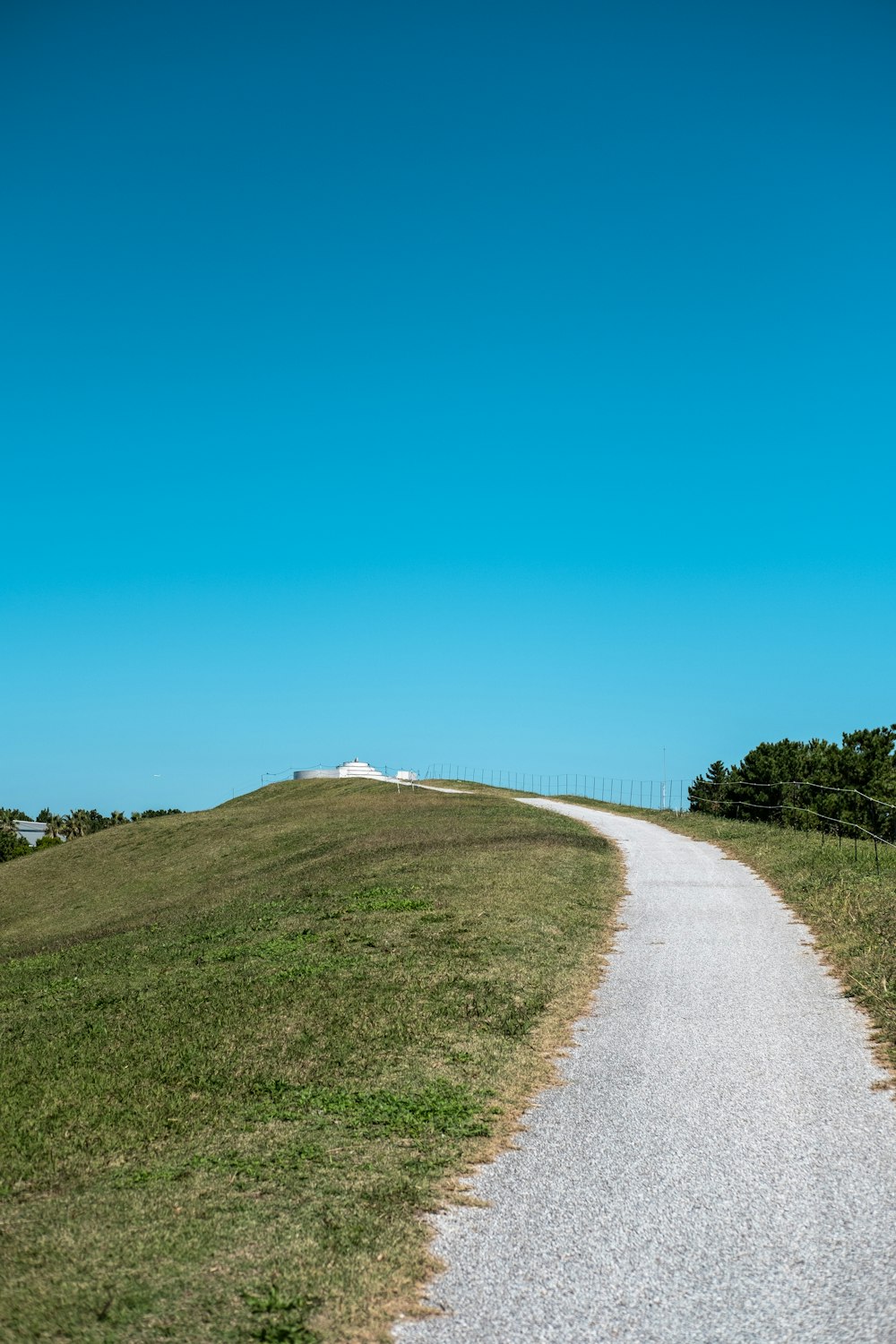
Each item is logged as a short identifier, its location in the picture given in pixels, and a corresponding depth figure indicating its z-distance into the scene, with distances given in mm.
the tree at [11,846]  81844
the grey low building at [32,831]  111244
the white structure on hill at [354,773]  87625
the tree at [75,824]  100688
